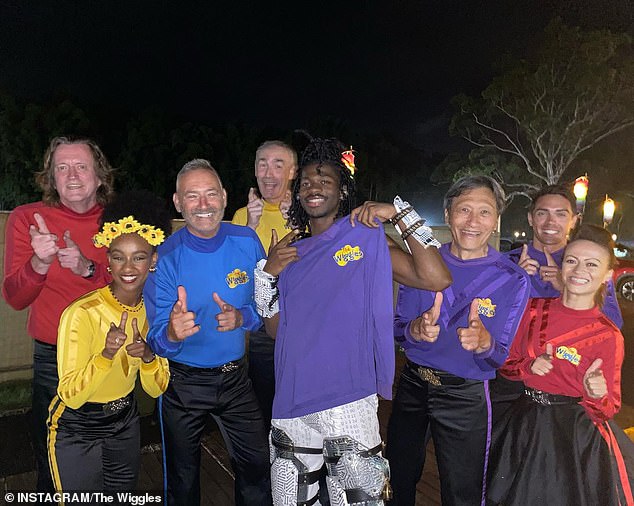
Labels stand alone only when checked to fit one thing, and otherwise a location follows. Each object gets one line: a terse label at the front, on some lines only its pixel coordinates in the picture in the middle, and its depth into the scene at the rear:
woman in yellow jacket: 2.51
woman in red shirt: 2.49
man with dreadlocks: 2.36
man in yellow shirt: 3.82
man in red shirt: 2.87
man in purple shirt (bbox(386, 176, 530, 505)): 2.60
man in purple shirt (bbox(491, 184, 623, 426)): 3.01
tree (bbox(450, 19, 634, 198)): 20.09
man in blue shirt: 2.77
